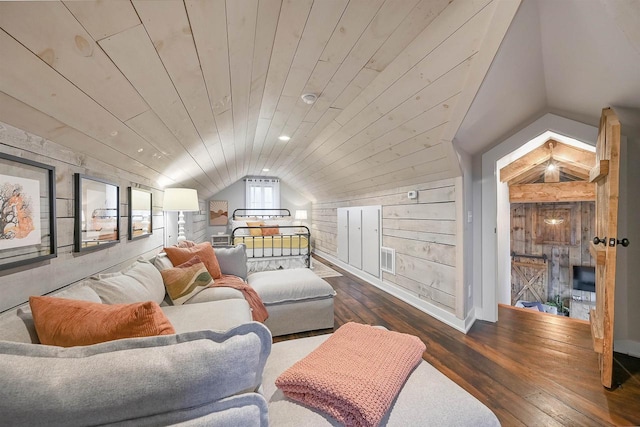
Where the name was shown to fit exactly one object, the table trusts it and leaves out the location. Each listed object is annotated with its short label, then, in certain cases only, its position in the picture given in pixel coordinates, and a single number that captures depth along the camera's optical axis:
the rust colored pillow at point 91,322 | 0.84
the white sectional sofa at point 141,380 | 0.53
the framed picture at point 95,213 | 1.54
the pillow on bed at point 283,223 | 6.27
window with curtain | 7.39
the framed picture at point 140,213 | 2.35
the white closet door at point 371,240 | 4.00
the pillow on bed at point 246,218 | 7.08
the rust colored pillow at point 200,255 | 2.43
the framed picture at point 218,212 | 7.05
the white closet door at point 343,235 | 5.03
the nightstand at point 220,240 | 6.21
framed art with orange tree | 1.03
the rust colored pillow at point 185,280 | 2.00
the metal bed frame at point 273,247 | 4.23
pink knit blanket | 0.80
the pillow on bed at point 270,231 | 5.04
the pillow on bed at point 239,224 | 5.83
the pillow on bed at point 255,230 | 5.11
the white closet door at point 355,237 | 4.54
